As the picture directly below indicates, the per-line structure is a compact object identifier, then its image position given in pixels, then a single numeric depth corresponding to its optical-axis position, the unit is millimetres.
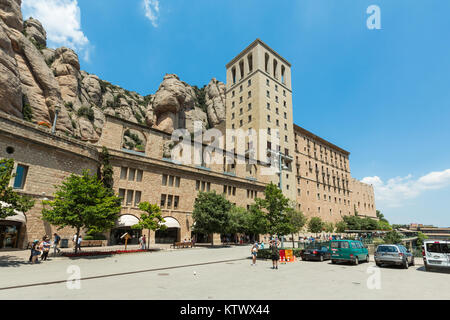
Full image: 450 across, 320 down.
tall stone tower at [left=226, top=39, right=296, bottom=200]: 58344
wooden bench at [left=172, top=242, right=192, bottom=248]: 28219
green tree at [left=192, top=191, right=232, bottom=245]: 30812
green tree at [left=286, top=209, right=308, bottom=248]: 39062
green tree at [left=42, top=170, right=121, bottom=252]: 17672
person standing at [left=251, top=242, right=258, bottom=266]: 16628
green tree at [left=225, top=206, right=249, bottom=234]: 32059
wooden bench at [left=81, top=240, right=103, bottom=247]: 24812
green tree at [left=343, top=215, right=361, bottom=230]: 65288
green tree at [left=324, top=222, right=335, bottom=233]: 57850
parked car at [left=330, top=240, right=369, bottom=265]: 16719
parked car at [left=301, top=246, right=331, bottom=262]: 18953
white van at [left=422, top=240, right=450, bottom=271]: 13734
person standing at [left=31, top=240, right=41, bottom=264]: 15016
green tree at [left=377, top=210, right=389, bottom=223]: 120719
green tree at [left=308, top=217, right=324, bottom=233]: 50812
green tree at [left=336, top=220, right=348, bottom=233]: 61006
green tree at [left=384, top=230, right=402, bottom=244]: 37462
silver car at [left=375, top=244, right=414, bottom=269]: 15086
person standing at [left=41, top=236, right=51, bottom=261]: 16000
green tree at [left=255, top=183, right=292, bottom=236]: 21484
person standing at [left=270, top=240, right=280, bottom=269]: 14602
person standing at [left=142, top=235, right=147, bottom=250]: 24688
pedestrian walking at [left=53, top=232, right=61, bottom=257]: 18591
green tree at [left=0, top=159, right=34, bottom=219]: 13523
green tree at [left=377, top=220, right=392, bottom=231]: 68775
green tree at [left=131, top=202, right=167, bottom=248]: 24203
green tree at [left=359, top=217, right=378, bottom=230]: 65562
